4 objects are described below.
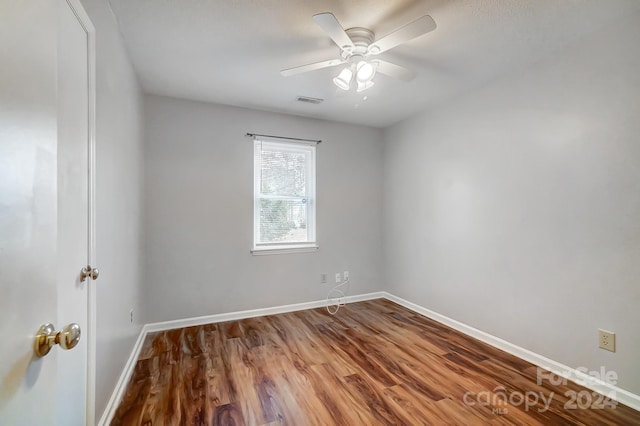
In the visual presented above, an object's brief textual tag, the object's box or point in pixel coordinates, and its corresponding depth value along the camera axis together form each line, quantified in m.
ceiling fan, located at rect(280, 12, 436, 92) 1.52
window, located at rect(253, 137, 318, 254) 3.40
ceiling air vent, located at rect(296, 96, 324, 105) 3.04
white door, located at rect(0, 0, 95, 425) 0.50
